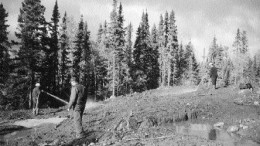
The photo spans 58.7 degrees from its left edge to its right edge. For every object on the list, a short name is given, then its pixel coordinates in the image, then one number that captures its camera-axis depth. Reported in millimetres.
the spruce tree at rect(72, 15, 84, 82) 45500
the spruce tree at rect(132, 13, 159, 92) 48469
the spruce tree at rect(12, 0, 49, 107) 27219
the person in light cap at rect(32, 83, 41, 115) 17350
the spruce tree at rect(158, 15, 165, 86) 58281
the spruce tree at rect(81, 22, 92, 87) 46500
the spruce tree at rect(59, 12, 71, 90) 42812
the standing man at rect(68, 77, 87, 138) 9509
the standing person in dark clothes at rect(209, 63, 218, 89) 19484
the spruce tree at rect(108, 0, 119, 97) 41594
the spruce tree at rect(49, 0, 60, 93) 35972
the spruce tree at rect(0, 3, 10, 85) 27688
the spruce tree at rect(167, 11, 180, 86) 53531
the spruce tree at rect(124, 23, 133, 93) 47875
